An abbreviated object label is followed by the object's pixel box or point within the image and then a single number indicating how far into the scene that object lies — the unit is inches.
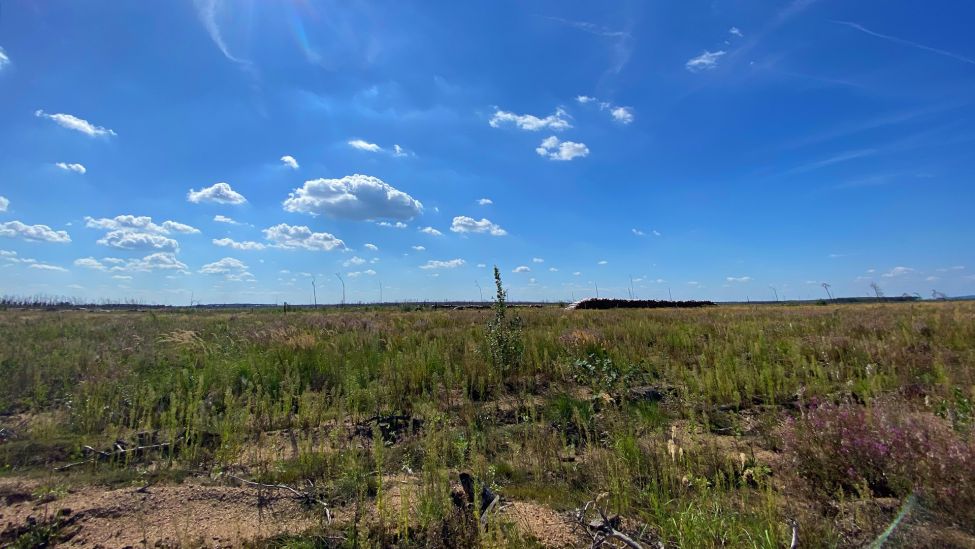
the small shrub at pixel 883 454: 105.5
